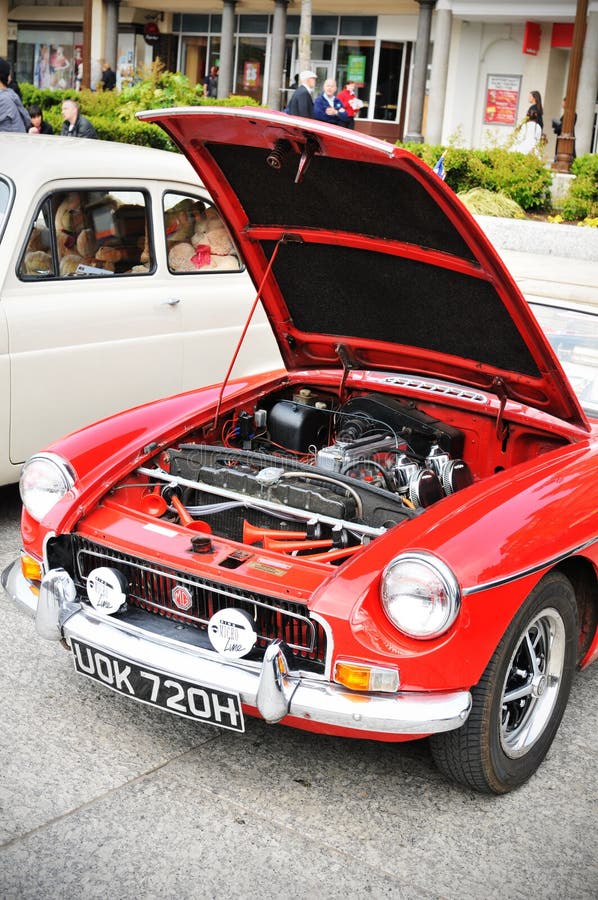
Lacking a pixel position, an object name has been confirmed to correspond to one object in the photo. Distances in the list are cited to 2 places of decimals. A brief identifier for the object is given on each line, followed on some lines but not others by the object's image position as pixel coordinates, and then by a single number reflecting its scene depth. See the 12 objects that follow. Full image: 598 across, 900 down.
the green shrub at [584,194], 15.12
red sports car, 2.93
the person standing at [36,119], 11.24
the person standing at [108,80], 21.94
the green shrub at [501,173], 15.81
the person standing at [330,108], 14.35
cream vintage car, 5.14
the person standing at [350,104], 14.78
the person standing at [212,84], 27.05
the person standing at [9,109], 9.10
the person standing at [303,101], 13.24
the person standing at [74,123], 10.27
